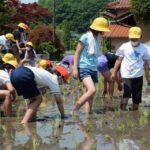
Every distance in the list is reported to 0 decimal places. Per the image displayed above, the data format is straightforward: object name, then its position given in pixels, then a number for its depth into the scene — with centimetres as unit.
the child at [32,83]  806
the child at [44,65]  946
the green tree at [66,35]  7415
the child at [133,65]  956
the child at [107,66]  1111
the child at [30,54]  1304
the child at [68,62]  1404
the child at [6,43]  1368
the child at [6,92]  850
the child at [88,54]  889
